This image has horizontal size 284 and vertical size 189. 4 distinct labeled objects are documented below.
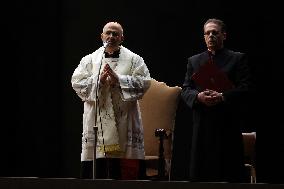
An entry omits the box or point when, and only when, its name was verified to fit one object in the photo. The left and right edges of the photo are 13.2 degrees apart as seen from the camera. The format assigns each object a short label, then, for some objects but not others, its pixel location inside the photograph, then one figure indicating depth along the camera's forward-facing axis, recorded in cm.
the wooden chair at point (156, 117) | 1036
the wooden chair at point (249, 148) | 1079
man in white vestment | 941
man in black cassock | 936
